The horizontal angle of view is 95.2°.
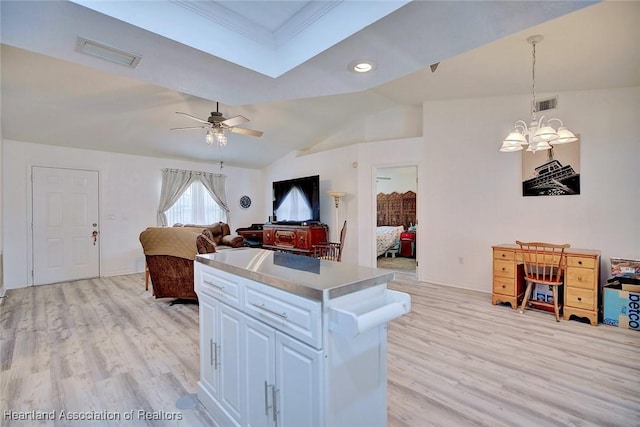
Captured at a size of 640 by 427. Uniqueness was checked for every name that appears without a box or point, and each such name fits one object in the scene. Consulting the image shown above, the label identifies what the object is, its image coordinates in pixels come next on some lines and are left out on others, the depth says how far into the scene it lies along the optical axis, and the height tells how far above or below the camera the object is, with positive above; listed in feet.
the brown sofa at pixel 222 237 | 18.52 -1.82
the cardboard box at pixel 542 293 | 12.14 -3.50
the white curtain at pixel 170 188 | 20.43 +1.60
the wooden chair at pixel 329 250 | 16.52 -2.34
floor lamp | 19.11 +0.91
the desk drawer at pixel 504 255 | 12.45 -1.90
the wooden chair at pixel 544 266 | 10.94 -2.19
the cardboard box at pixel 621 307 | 10.16 -3.42
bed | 22.26 -2.17
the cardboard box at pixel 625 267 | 10.68 -2.11
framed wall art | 12.47 +1.77
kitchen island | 3.83 -2.02
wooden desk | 10.63 -2.73
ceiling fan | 13.17 +3.88
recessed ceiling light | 6.49 +3.30
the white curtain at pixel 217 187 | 22.84 +1.88
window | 21.40 +0.10
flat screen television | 20.40 +0.75
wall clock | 25.40 +0.73
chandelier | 9.68 +2.58
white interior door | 16.47 -0.86
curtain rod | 20.86 +2.93
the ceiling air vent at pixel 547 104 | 12.91 +4.80
